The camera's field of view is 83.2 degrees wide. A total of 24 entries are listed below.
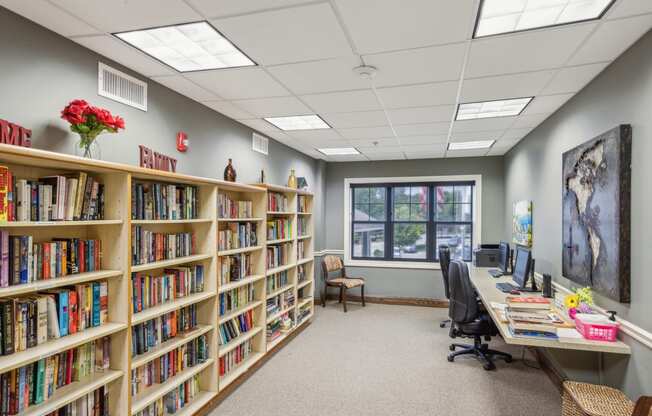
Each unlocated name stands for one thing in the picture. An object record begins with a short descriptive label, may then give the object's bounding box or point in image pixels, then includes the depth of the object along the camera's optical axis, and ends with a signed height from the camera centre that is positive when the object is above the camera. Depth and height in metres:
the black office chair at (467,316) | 3.64 -1.06
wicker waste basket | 1.95 -1.05
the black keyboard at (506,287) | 3.70 -0.78
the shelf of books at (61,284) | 1.64 -0.37
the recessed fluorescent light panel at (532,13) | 1.72 +0.98
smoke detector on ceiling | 2.43 +0.94
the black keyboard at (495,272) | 4.65 -0.79
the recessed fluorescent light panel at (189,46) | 2.00 +0.97
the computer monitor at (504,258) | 4.88 -0.63
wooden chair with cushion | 5.86 -1.15
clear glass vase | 2.07 +0.35
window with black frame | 6.30 -0.16
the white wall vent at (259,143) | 4.29 +0.80
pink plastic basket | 2.25 -0.73
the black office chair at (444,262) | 4.97 -0.69
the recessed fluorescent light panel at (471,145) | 4.97 +0.94
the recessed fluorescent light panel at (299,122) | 3.77 +0.94
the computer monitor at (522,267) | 3.68 -0.58
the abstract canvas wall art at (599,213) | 2.19 +0.00
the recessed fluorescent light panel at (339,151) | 5.37 +0.91
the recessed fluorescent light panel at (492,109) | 3.23 +0.96
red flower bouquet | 1.97 +0.48
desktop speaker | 3.38 -0.68
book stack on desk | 2.32 -0.74
